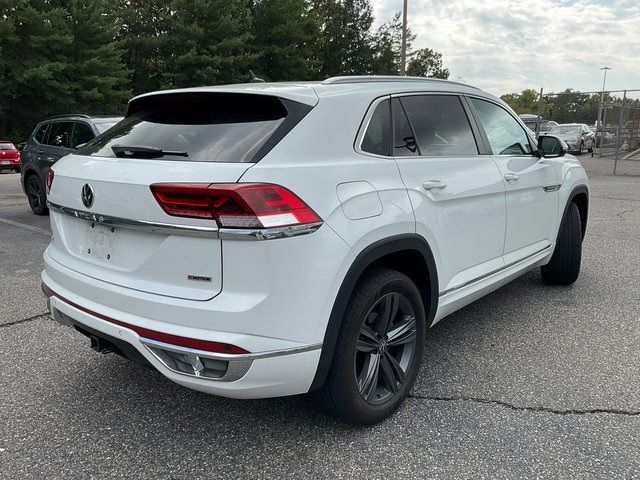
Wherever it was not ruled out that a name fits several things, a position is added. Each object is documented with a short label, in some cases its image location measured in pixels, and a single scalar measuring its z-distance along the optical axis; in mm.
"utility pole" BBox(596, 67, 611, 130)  18652
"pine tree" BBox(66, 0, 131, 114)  28781
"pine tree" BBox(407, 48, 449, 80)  53188
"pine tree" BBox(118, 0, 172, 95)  33656
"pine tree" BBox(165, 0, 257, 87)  30266
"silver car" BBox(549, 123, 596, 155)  24891
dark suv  7961
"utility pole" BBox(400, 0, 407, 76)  22109
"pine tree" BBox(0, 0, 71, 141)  26844
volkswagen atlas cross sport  2094
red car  20927
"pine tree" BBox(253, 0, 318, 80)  34625
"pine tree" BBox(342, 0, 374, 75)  43219
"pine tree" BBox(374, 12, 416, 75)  43875
